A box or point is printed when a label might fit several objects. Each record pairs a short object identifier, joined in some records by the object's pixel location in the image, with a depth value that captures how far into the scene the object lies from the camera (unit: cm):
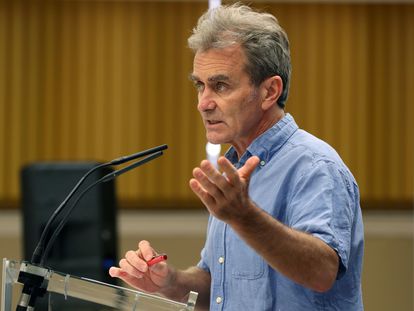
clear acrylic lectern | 511
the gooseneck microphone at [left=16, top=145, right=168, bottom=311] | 513
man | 513
